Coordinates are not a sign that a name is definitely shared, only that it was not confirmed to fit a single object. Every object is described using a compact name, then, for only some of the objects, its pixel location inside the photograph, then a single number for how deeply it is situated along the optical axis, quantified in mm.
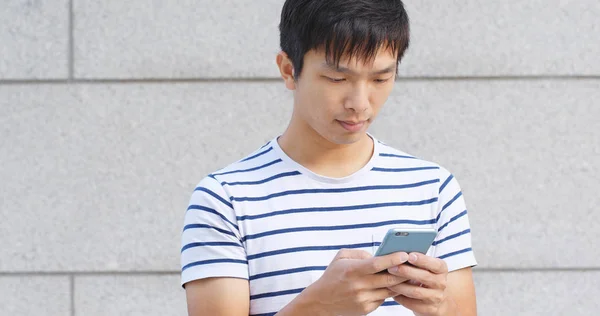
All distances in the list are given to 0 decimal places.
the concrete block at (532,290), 4520
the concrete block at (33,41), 4480
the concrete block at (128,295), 4520
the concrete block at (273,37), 4457
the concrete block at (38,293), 4535
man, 2449
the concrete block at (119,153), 4473
